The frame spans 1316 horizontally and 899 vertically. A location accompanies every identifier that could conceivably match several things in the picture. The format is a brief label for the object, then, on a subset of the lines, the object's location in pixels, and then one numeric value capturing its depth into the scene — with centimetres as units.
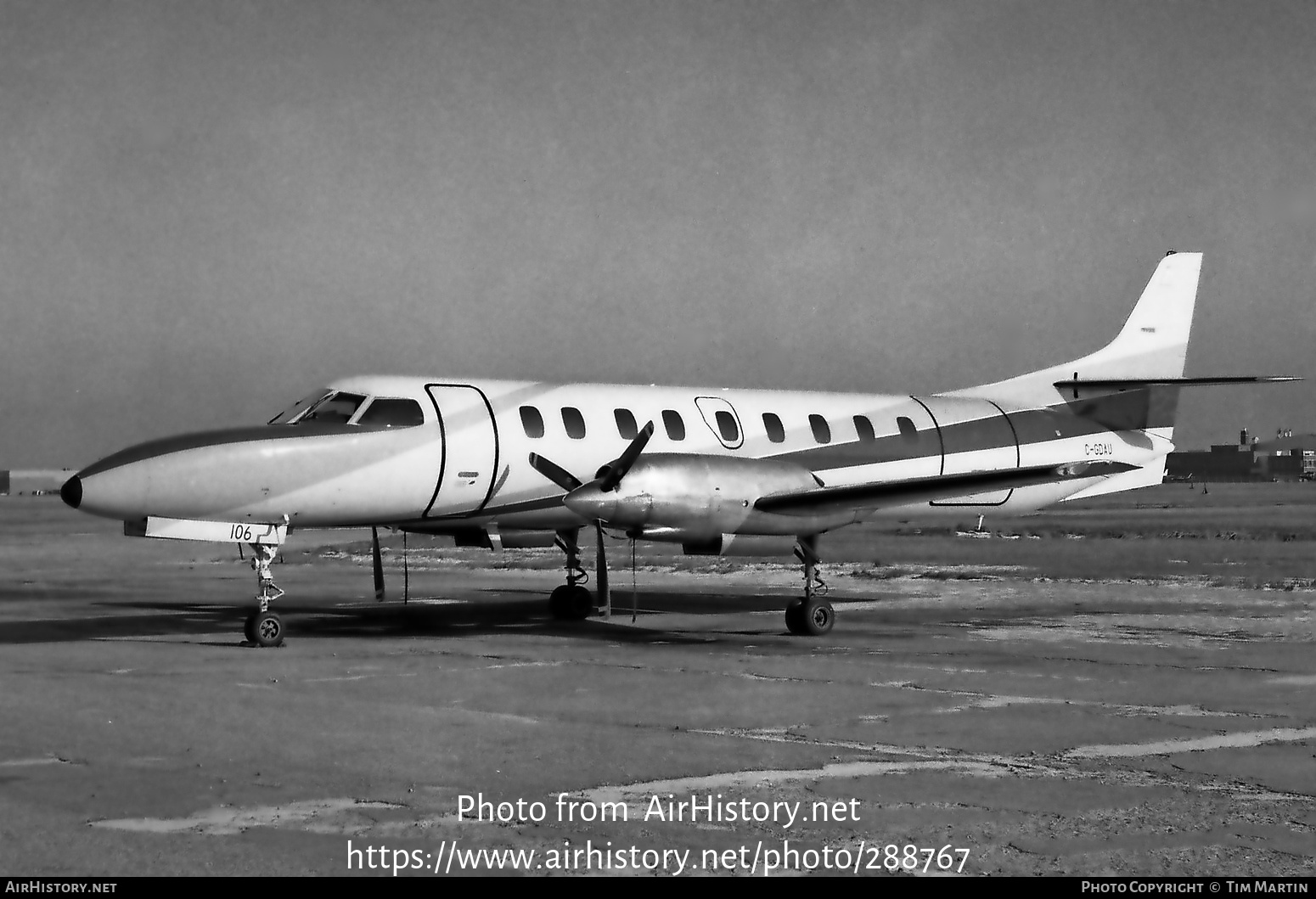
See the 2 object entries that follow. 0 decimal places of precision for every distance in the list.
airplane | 1636
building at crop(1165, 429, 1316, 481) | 18300
